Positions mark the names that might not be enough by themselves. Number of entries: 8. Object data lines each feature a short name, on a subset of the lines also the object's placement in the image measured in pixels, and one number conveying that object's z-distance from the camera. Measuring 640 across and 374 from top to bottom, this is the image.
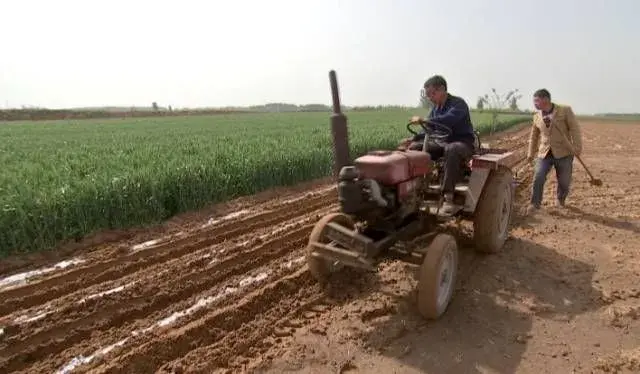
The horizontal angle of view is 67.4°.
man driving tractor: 4.78
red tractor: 3.72
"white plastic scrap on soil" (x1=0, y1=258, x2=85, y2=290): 4.67
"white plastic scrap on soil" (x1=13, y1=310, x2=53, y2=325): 3.90
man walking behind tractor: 6.97
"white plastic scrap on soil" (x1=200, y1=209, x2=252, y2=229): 6.80
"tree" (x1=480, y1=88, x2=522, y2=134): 25.27
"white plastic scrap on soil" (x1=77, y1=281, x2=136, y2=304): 4.26
